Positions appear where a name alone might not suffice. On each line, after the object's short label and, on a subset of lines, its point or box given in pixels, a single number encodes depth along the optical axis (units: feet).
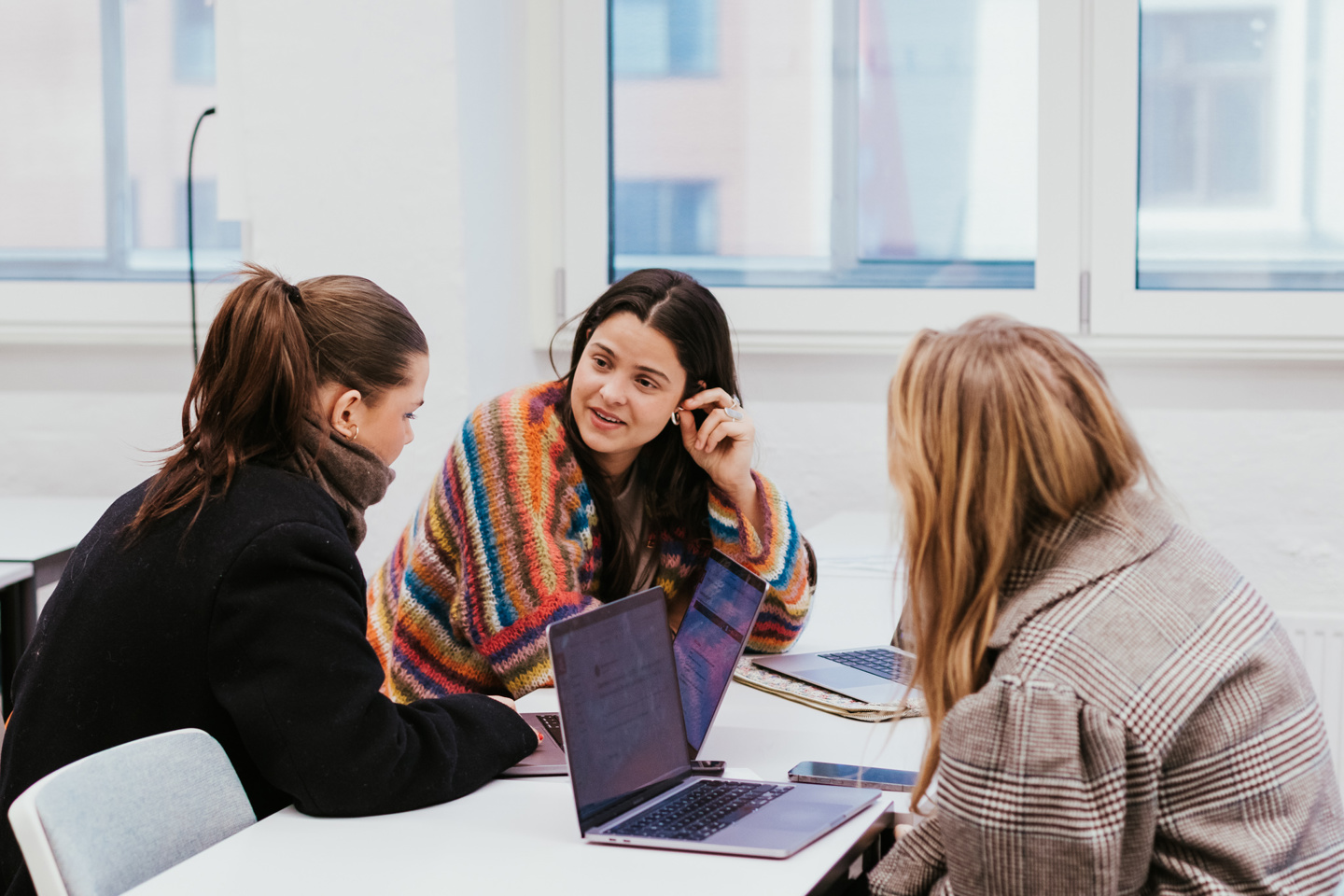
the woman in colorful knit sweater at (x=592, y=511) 11.27
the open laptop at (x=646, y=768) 9.64
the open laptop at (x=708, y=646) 10.50
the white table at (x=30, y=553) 13.54
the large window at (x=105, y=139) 18.60
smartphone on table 10.21
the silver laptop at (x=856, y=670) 11.28
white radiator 15.04
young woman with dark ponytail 9.76
